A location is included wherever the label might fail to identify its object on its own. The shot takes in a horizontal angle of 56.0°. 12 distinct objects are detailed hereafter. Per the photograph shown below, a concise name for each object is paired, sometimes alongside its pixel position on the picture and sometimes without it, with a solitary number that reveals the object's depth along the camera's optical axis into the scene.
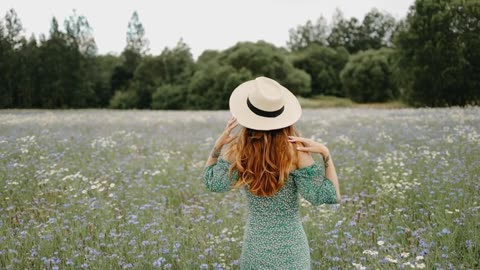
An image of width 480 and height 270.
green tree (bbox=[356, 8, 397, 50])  74.46
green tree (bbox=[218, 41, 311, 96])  56.66
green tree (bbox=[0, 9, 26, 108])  34.47
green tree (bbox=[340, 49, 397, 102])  53.78
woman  2.61
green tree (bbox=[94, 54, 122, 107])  53.27
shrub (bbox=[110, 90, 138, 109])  51.28
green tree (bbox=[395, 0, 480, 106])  31.75
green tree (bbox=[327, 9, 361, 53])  75.94
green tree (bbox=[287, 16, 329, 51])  77.44
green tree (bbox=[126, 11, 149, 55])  54.85
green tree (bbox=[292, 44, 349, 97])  63.50
